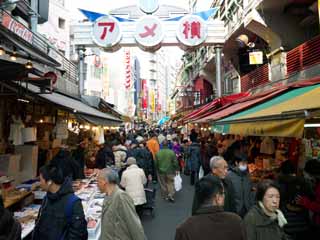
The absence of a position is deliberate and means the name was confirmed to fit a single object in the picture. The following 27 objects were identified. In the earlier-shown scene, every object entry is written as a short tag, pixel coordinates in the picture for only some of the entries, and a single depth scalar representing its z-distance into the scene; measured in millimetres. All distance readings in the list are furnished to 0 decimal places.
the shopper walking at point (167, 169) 10734
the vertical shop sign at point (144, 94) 84438
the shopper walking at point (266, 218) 3449
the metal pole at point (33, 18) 15867
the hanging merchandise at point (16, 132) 7703
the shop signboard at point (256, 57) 13734
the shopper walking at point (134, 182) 7980
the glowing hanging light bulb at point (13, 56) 4663
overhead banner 17156
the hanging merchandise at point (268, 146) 10195
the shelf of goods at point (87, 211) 5312
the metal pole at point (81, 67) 17703
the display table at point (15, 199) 5527
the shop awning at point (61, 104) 6910
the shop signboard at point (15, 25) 7115
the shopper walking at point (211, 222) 2494
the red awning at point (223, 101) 14148
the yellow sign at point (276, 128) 3675
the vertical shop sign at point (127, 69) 53275
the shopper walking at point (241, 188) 4965
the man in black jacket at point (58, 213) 3633
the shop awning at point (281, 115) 3723
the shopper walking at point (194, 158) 12742
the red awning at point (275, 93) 6225
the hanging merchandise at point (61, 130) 10289
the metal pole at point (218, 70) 18094
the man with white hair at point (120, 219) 3826
